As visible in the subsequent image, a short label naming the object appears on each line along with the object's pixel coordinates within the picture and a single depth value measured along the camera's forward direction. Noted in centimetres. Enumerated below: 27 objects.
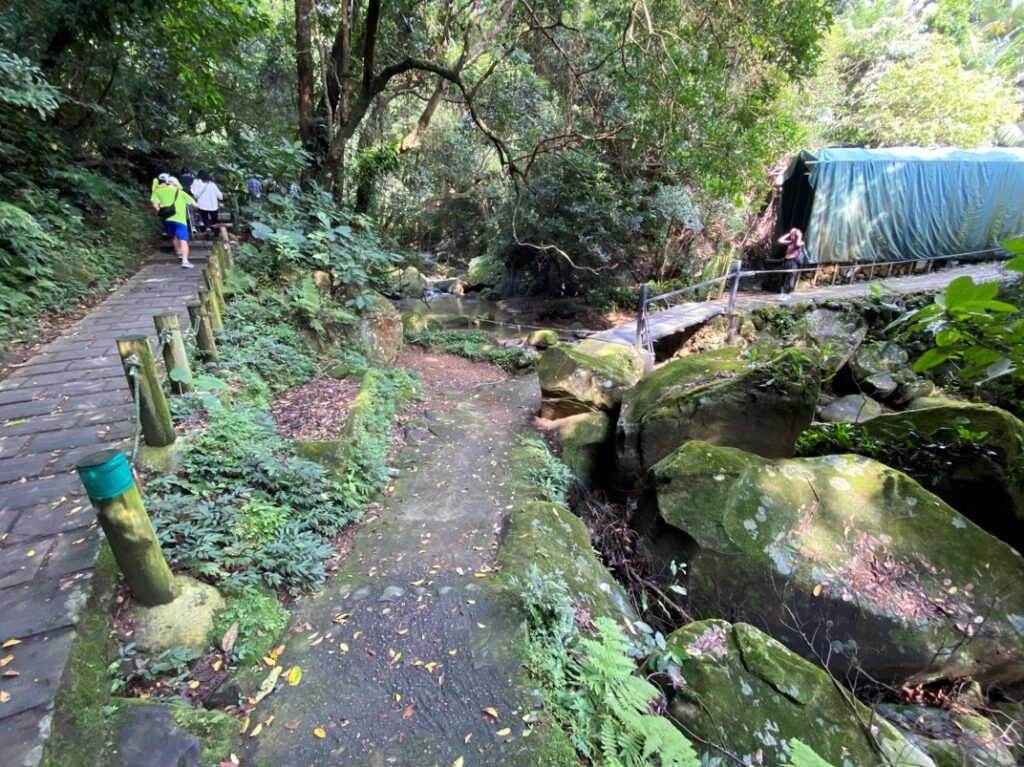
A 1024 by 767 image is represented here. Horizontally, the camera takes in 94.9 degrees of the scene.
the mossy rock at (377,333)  784
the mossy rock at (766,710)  262
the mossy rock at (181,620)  250
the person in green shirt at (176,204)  812
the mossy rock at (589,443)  604
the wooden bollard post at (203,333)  491
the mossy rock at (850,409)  736
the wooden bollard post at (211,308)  520
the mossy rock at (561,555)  349
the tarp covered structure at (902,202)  1207
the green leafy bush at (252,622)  264
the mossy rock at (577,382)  652
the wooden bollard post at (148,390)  318
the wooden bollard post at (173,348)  392
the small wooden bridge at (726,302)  860
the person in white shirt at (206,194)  1000
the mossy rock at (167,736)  197
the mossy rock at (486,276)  1662
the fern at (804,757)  208
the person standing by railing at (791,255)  1196
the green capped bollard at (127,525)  222
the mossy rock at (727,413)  488
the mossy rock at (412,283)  1578
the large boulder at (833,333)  808
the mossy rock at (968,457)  411
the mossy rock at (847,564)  347
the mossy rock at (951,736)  299
